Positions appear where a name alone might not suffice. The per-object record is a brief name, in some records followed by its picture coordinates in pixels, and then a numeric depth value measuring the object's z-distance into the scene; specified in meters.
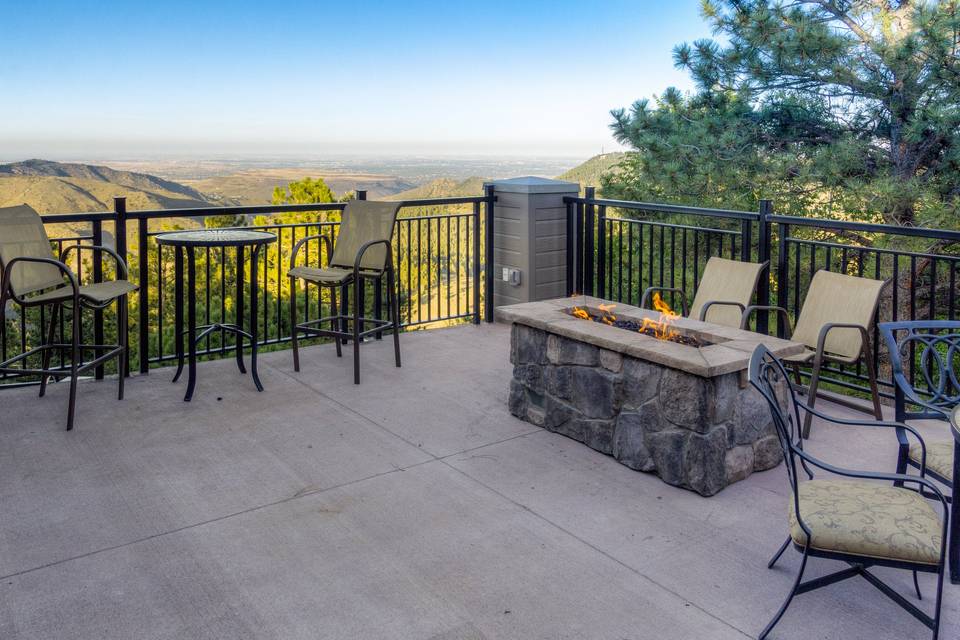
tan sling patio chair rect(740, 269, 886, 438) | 3.83
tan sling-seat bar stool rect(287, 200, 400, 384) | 4.94
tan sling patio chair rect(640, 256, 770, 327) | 4.58
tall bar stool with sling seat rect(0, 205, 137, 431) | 4.00
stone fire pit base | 3.18
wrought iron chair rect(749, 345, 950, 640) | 2.07
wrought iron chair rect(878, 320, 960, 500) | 2.55
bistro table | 4.41
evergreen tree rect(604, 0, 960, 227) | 8.83
